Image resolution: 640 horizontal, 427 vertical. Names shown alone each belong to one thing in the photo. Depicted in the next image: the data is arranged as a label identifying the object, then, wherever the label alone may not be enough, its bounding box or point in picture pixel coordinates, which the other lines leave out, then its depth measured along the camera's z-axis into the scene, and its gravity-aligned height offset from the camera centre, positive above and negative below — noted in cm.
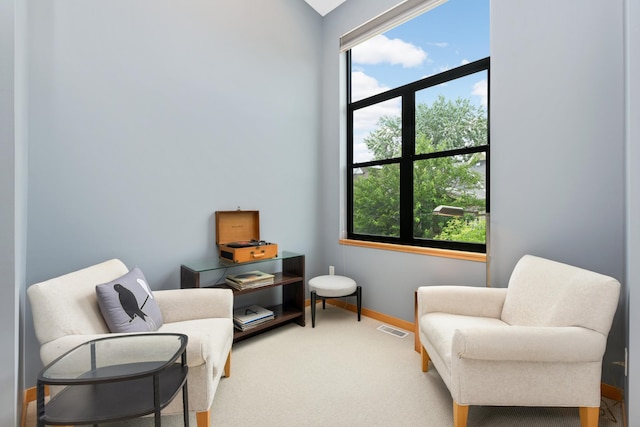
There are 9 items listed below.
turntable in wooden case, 239 -26
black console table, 226 -66
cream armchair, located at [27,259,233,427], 128 -58
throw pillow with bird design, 148 -52
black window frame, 241 +52
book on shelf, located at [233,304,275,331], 239 -91
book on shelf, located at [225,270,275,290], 238 -59
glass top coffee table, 98 -59
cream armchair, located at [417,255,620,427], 133 -68
